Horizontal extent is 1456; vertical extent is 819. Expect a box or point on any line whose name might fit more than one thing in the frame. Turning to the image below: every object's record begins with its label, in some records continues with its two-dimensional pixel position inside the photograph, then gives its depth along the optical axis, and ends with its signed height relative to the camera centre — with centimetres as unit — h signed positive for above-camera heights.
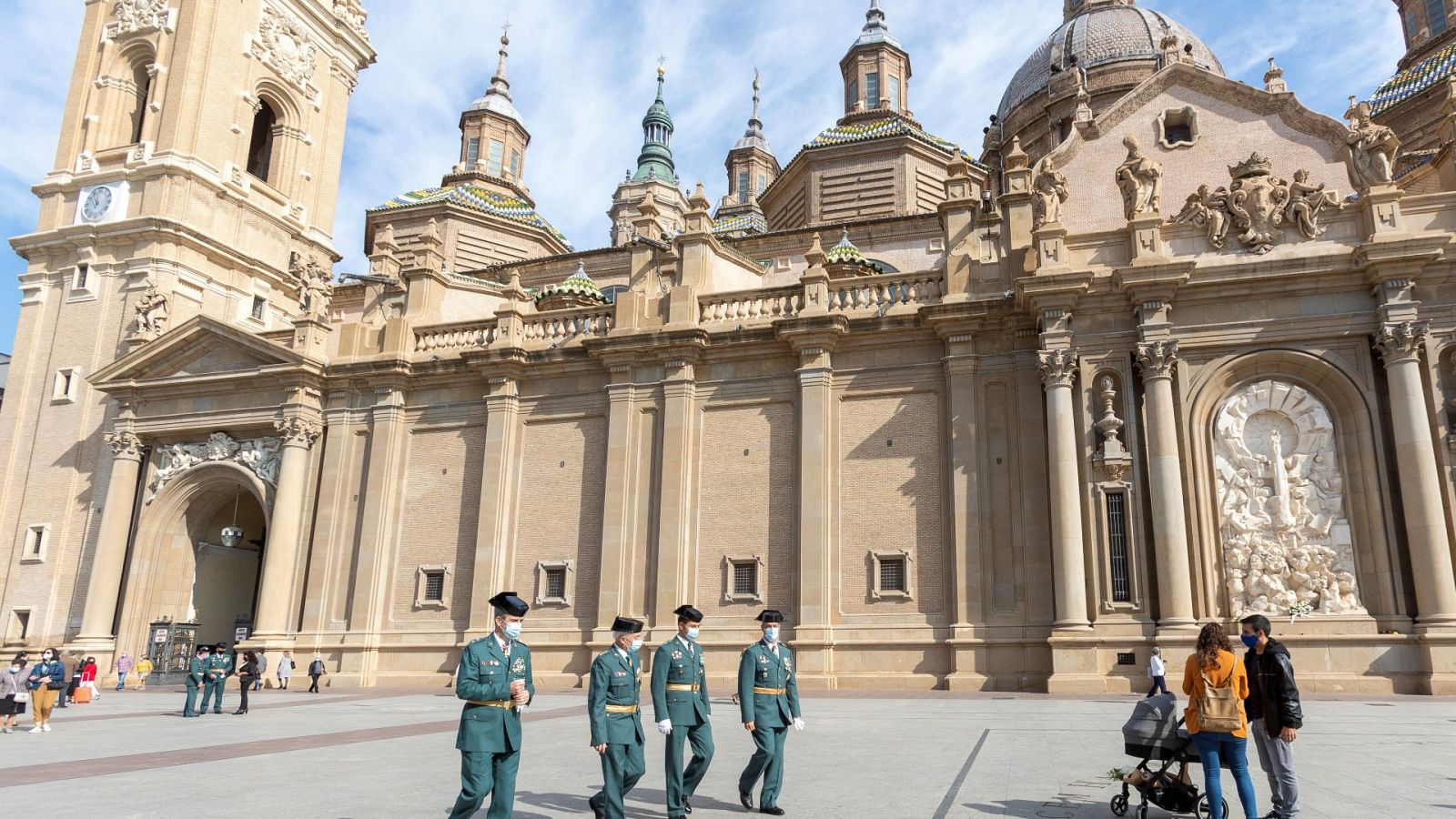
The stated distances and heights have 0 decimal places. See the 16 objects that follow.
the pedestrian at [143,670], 2923 -132
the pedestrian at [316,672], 2625 -115
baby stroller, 834 -91
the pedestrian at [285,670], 2722 -116
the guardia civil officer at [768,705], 893 -63
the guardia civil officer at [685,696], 901 -54
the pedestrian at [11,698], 1714 -131
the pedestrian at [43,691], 1723 -116
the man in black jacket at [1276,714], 800 -54
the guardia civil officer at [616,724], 825 -75
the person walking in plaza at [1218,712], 793 -52
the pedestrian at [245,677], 1984 -101
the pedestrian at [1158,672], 1966 -55
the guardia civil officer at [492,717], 748 -64
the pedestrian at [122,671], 2923 -136
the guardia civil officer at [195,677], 1978 -101
